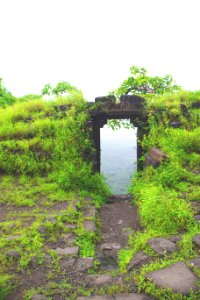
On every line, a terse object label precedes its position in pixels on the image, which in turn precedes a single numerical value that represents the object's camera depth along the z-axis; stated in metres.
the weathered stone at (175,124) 9.58
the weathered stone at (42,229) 5.53
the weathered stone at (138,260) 4.40
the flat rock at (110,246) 5.37
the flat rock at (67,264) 4.46
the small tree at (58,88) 20.51
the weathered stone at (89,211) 6.47
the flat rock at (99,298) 3.61
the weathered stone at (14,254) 4.70
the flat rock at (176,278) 3.58
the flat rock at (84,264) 4.46
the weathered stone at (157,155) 8.03
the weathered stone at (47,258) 4.61
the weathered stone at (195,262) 4.10
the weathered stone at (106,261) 4.70
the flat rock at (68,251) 4.88
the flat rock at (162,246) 4.67
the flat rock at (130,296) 3.57
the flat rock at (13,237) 5.18
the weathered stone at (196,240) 4.70
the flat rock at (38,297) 3.71
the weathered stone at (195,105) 10.86
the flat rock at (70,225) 5.81
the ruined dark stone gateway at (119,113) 10.12
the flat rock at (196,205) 5.79
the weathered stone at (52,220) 5.88
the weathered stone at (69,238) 5.26
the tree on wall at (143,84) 18.27
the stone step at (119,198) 8.36
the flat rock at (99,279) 4.03
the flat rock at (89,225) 5.84
